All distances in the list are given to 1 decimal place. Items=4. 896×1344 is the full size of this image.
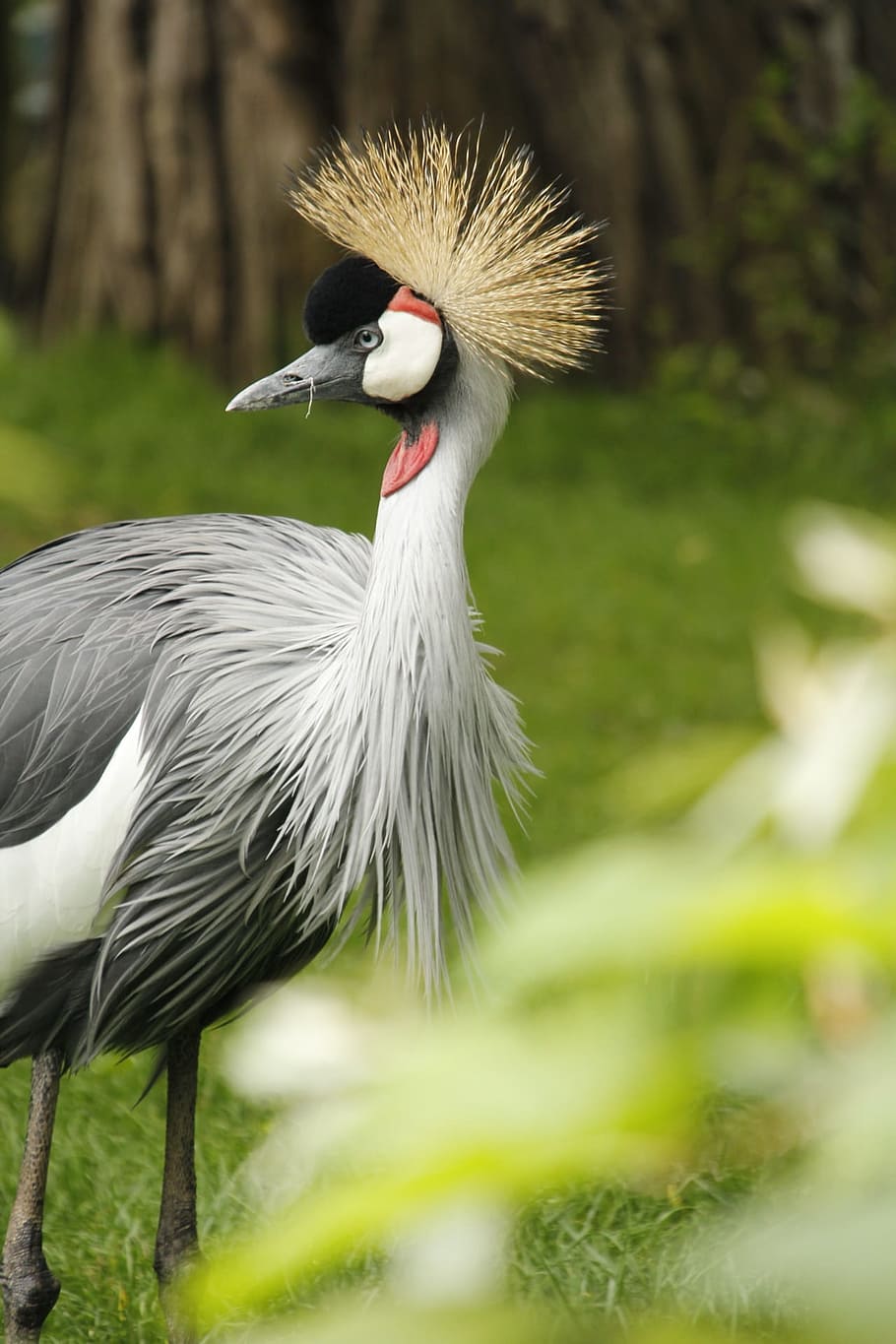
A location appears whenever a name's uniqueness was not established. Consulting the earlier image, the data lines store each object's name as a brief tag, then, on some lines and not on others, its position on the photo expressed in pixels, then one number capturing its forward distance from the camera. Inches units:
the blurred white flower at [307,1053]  182.0
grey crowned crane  384.4
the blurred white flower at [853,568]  195.7
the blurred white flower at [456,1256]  176.8
